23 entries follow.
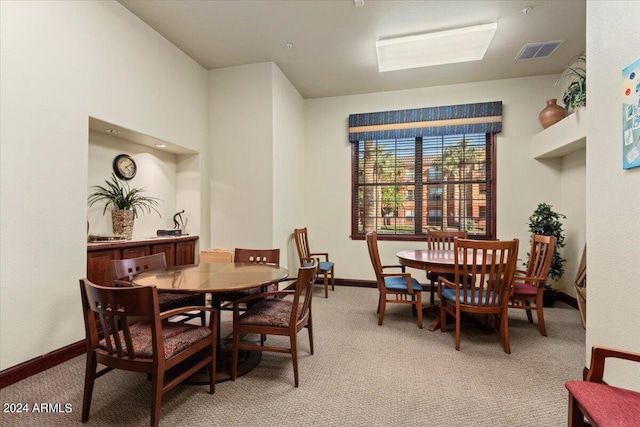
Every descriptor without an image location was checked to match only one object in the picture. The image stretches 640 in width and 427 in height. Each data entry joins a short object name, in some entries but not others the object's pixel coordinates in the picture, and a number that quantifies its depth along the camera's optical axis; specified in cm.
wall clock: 339
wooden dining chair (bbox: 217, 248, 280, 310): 280
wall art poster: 161
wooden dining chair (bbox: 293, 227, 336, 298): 438
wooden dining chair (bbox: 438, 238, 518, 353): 248
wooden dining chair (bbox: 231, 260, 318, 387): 203
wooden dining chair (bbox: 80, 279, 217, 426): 152
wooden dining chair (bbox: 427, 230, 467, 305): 420
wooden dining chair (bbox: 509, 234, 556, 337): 292
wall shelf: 332
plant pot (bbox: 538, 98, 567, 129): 396
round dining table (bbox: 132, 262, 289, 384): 196
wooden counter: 274
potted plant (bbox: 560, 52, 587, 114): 327
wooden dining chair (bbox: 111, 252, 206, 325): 231
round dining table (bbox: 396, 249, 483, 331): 285
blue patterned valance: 454
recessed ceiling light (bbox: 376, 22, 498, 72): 339
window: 471
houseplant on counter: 319
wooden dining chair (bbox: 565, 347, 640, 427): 109
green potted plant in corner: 396
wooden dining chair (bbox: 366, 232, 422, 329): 313
